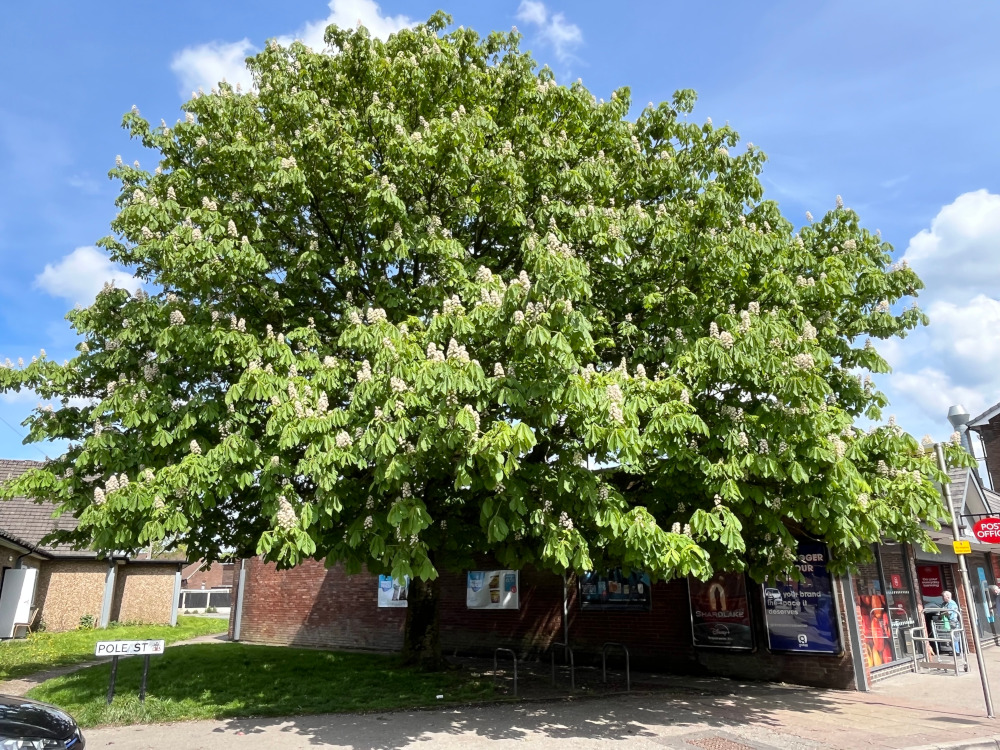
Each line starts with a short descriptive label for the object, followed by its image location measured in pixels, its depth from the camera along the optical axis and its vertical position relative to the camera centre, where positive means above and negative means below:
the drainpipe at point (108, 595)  25.75 +0.30
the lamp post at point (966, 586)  9.80 +0.09
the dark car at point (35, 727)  5.98 -1.03
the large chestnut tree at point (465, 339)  7.56 +3.05
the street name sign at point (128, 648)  9.33 -0.56
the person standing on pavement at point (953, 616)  14.78 -0.44
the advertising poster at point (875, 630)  12.80 -0.62
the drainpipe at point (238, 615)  23.92 -0.41
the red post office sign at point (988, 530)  15.65 +1.34
